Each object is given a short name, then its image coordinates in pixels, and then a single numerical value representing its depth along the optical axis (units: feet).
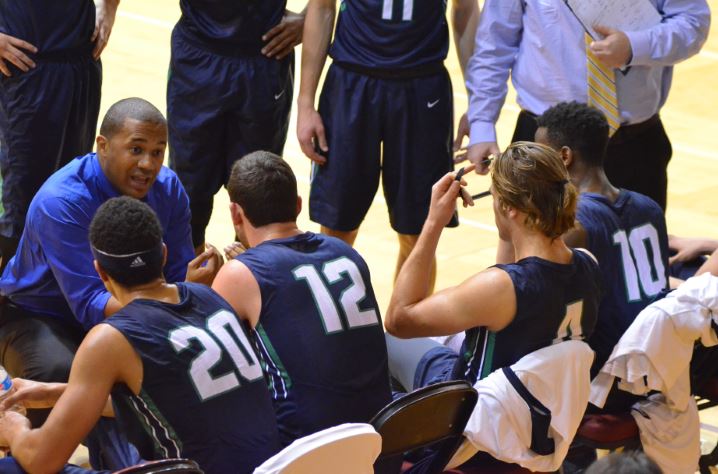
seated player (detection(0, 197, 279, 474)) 21.42
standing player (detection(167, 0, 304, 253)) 36.45
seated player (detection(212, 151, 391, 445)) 23.67
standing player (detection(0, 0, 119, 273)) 35.76
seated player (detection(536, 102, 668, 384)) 27.45
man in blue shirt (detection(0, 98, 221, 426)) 28.04
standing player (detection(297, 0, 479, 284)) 34.86
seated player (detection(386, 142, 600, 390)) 24.12
